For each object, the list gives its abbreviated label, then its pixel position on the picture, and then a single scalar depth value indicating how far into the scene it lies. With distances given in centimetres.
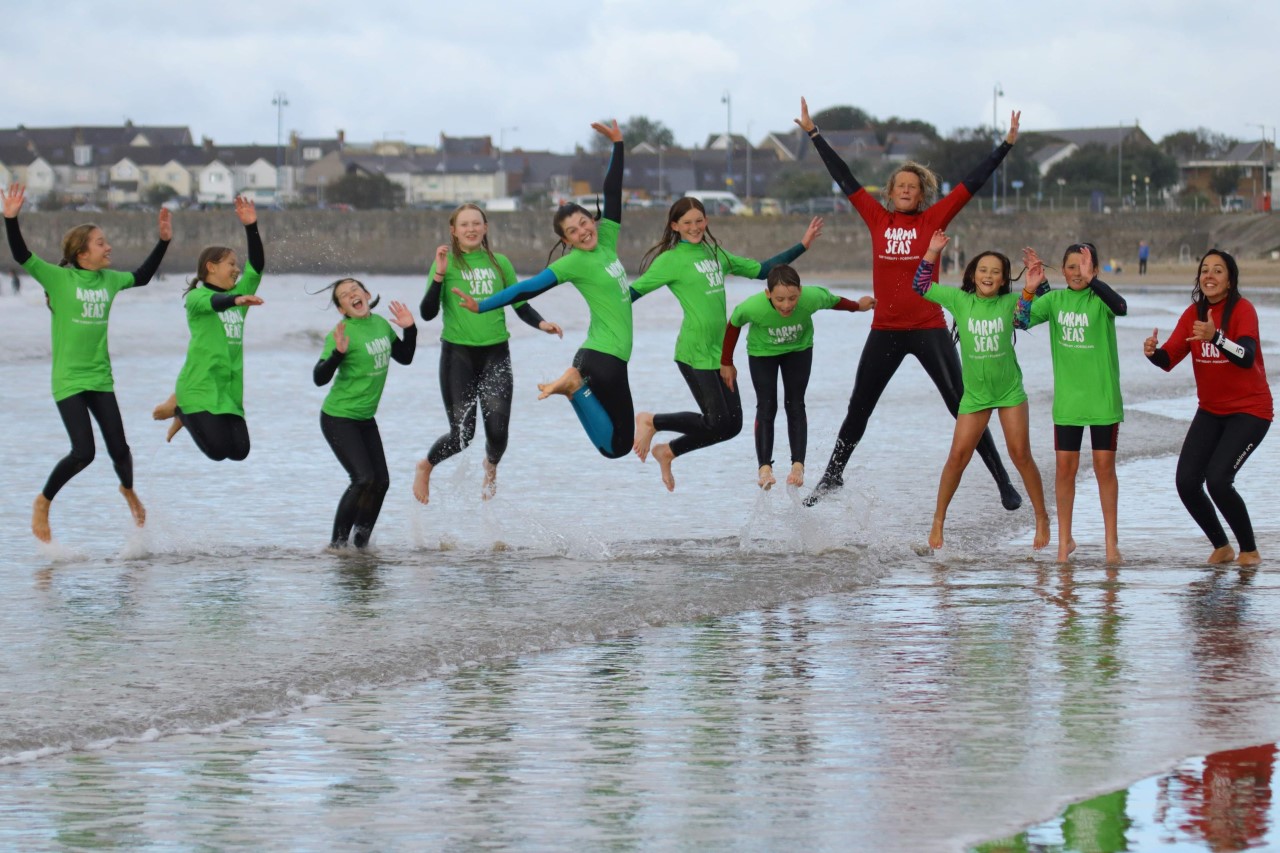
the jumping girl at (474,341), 1887
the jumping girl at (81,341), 1814
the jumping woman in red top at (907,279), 1858
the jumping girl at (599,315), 1811
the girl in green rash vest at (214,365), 1828
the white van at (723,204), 18937
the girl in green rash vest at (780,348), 1869
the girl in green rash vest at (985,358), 1736
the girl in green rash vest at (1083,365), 1692
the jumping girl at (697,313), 1880
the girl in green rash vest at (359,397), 1812
